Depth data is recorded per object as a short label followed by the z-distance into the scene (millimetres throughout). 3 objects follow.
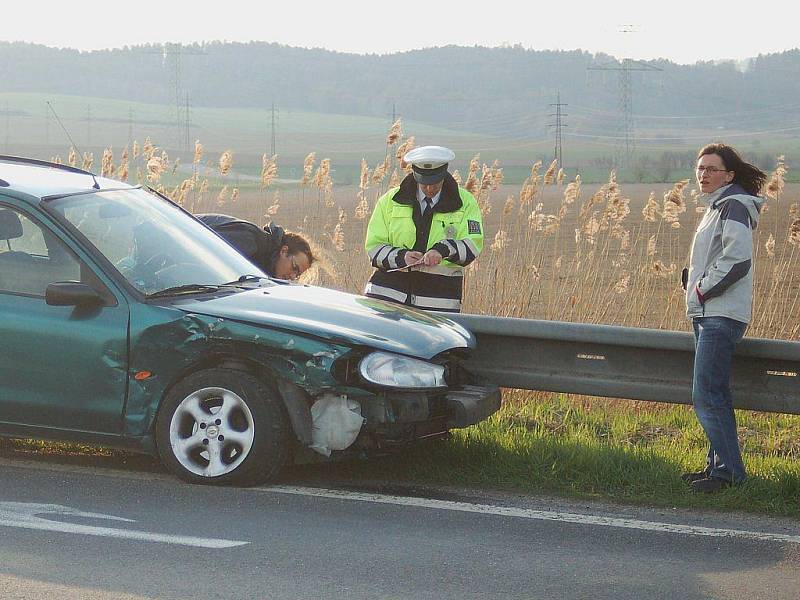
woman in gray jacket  13406
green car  12797
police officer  16906
